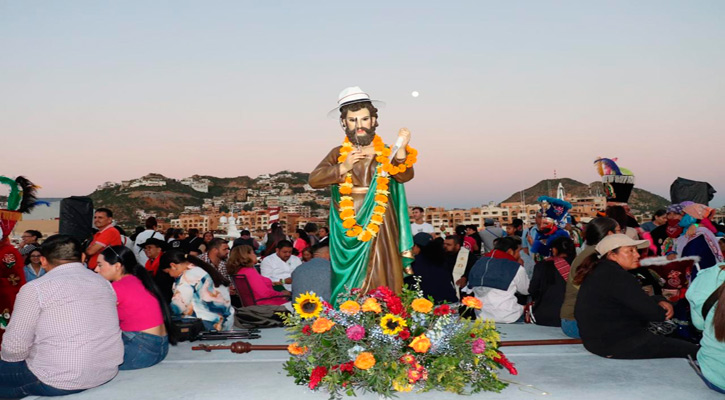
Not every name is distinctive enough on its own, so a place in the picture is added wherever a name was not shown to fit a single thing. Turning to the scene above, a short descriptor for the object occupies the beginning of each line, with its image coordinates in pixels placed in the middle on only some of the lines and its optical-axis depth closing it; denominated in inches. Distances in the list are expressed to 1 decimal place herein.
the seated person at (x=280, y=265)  357.7
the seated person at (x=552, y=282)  274.5
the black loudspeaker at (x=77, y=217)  343.6
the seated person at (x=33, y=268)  308.2
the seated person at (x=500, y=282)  282.8
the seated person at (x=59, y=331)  157.1
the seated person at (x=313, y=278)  274.4
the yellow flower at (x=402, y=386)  157.4
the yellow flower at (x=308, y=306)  171.9
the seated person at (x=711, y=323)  145.0
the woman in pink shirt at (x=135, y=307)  189.2
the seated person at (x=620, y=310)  191.2
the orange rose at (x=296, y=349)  174.9
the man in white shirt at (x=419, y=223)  454.9
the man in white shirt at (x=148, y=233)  449.8
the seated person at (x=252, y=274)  301.4
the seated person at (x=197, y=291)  249.0
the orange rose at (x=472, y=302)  176.2
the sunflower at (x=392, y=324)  161.2
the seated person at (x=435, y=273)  309.6
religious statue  211.9
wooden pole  223.0
